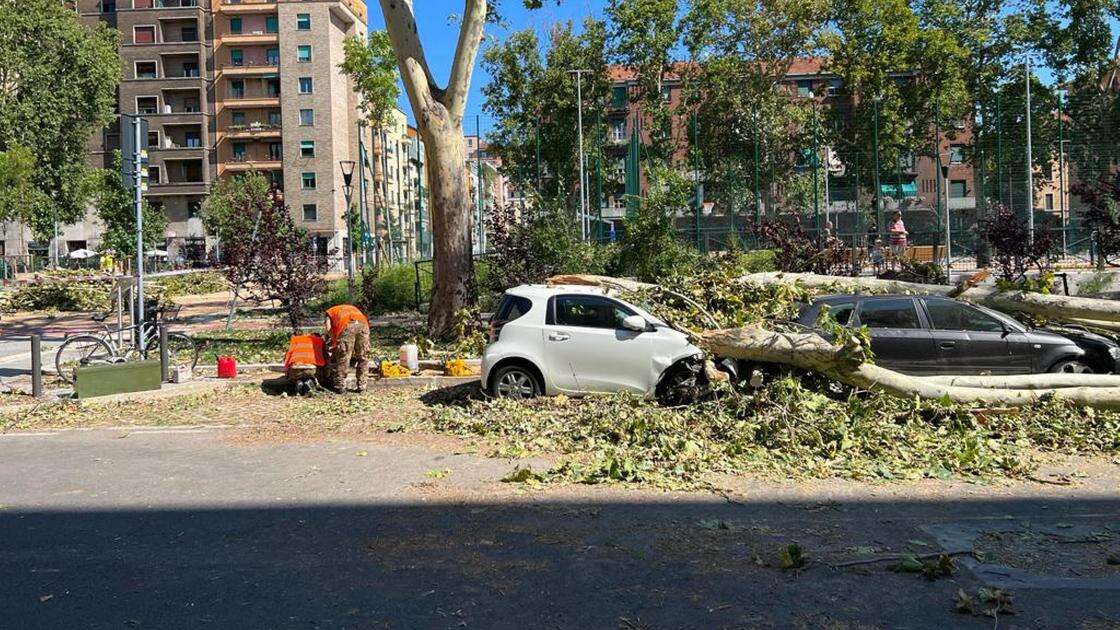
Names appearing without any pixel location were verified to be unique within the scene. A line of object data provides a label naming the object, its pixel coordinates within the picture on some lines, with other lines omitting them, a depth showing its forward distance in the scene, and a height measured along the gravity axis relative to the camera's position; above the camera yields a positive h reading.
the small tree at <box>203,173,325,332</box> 17.80 +0.87
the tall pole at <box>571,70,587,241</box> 24.78 +3.08
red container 15.05 -1.00
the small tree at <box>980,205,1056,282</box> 22.12 +0.96
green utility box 13.12 -1.00
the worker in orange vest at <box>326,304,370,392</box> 13.29 -0.56
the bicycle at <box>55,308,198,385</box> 15.45 -0.73
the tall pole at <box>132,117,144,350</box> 15.45 +1.86
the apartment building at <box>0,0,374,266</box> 82.12 +17.76
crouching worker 13.46 -0.85
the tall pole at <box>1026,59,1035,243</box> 27.50 +2.64
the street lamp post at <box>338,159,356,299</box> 26.36 +3.74
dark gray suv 11.82 -0.68
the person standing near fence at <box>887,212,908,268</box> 26.44 +1.40
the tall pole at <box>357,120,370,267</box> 30.11 +2.93
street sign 15.38 +2.54
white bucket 14.76 -0.87
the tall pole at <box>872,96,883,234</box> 28.19 +2.82
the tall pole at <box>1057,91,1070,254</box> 27.59 +2.95
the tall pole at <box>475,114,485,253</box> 25.12 +3.88
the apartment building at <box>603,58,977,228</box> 29.20 +3.31
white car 11.38 -0.66
